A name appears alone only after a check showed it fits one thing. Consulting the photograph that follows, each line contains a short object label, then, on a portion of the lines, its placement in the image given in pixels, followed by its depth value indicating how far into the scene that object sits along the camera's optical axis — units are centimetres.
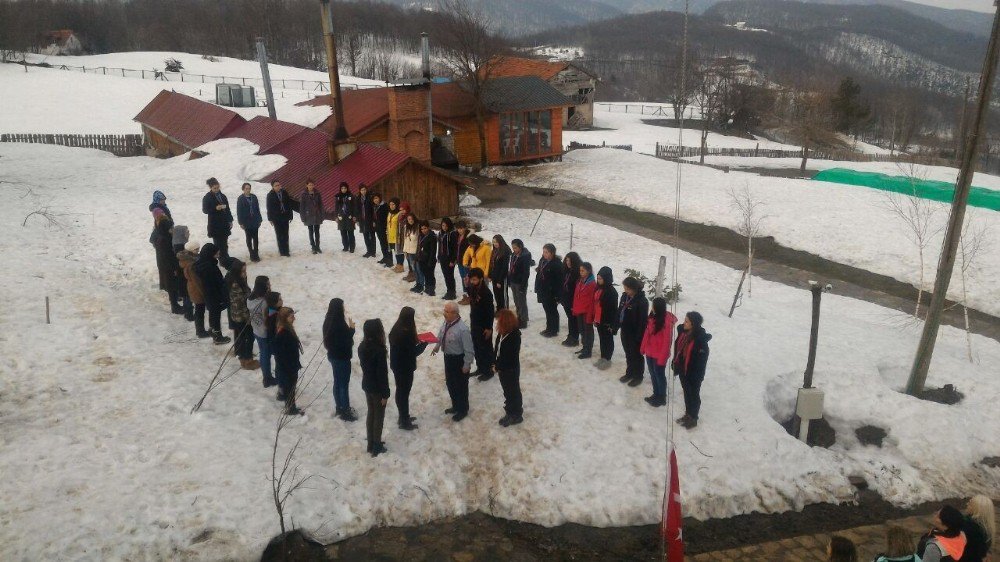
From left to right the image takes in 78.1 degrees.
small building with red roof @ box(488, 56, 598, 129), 4712
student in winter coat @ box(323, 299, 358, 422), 772
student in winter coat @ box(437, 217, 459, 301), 1152
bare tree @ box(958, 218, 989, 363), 1645
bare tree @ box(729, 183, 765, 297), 2024
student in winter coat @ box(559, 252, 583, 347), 1008
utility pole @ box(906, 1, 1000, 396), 821
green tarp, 2316
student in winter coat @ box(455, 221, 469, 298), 1152
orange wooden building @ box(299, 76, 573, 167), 2761
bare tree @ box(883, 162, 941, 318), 1877
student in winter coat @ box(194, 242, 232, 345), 933
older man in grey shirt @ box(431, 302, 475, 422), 796
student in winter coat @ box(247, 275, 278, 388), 839
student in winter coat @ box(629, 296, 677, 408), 847
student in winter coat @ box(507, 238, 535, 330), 1055
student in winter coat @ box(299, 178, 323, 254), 1365
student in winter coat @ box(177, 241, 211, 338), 977
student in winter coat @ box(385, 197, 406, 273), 1276
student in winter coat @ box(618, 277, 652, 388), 892
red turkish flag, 554
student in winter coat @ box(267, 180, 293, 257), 1305
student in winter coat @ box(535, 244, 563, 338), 1023
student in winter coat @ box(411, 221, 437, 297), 1164
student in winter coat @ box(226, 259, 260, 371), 907
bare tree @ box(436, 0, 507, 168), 3006
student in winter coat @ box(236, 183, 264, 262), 1280
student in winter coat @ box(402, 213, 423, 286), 1229
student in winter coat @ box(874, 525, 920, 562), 488
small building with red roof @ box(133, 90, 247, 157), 2594
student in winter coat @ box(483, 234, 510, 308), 1070
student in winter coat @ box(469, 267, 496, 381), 898
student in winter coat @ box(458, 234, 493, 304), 1103
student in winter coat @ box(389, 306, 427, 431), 757
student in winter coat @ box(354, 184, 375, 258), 1349
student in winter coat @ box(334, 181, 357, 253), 1379
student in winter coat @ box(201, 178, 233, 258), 1238
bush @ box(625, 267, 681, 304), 1227
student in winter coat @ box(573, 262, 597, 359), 973
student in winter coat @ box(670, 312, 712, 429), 795
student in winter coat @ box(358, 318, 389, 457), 729
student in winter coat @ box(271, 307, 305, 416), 786
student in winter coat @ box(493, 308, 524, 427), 795
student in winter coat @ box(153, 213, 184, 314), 1075
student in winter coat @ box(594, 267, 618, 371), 927
